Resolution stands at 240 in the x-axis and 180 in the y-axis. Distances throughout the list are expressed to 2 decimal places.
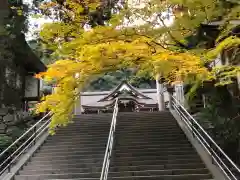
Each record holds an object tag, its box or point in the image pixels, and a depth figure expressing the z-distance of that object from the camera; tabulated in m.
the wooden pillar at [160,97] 14.41
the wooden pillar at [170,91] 12.31
